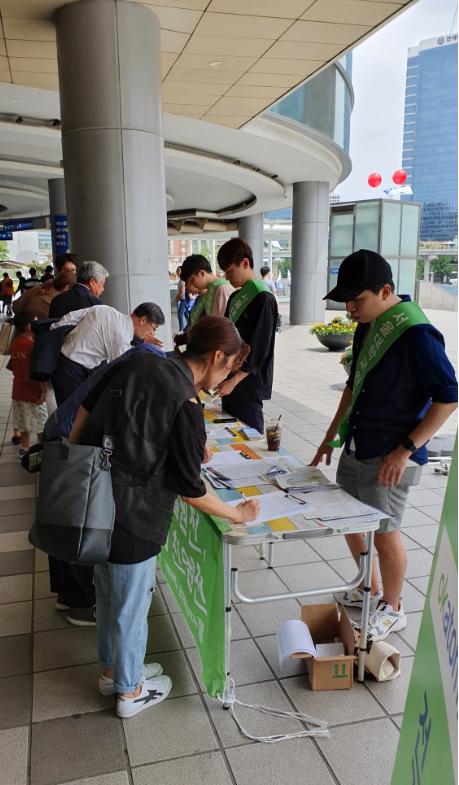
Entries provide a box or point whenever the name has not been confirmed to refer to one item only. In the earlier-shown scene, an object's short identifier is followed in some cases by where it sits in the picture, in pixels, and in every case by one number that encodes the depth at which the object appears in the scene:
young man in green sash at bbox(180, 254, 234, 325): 3.88
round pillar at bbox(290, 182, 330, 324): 15.52
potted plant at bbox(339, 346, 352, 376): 6.73
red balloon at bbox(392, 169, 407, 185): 19.16
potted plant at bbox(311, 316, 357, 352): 11.08
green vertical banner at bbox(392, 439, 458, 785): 0.83
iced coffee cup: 2.75
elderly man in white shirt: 3.36
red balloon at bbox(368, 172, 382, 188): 19.36
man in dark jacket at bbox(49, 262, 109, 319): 3.93
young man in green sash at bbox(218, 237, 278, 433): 3.24
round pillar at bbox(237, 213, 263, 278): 22.83
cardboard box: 2.22
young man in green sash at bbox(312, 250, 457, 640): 2.18
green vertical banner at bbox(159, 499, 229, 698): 2.05
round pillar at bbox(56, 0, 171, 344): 4.27
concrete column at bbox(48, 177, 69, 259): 12.29
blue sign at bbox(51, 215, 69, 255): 12.22
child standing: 4.88
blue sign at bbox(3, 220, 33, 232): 25.52
